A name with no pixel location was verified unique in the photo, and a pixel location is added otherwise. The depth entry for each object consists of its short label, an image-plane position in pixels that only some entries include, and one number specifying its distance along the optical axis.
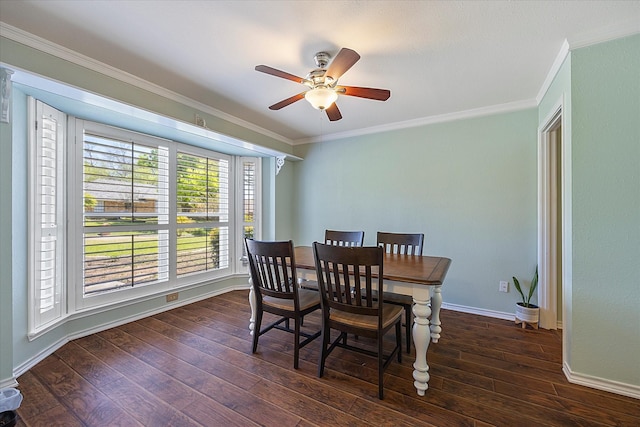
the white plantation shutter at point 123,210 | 2.53
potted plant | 2.60
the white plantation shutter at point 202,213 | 3.33
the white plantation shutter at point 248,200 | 4.01
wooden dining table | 1.68
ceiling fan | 1.73
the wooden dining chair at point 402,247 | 2.21
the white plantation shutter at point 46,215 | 2.04
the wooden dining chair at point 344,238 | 2.86
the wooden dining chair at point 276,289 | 1.97
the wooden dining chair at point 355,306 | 1.63
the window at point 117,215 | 2.16
